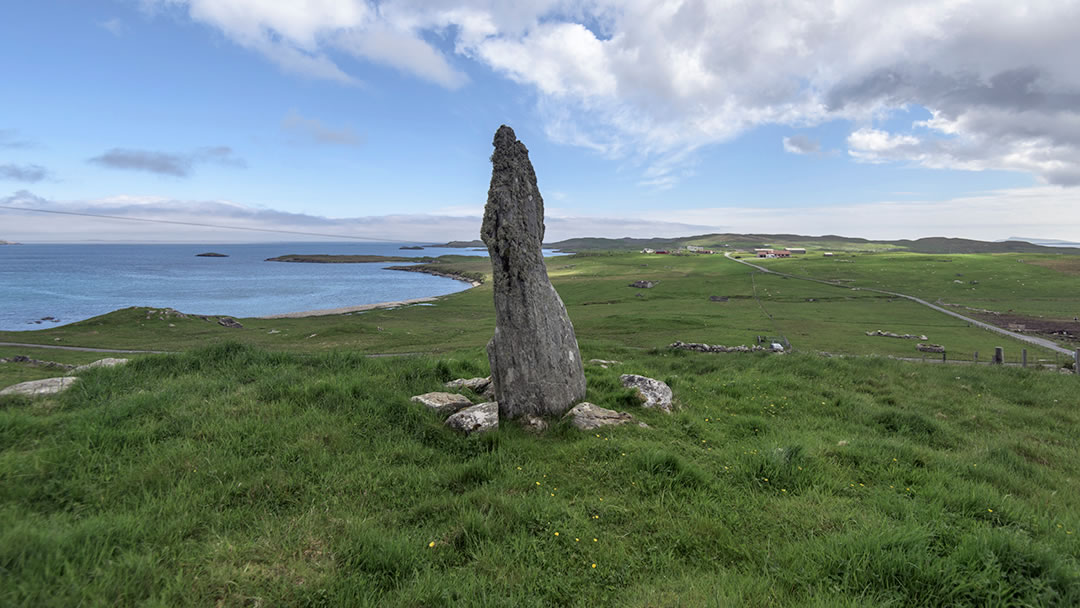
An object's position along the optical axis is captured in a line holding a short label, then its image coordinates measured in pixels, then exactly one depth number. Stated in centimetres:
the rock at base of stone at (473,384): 1292
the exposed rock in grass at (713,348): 2891
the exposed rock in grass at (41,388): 992
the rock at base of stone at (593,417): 987
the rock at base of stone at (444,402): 1017
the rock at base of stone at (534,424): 980
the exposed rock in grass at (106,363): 1216
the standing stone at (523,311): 1098
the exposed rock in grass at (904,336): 4056
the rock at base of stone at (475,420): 932
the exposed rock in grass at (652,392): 1176
